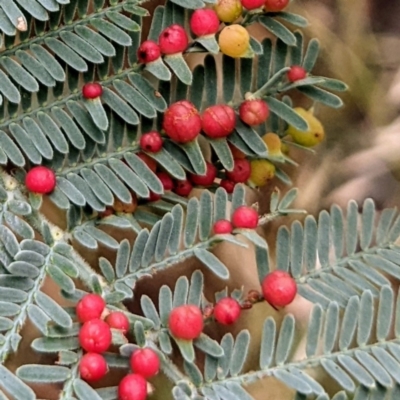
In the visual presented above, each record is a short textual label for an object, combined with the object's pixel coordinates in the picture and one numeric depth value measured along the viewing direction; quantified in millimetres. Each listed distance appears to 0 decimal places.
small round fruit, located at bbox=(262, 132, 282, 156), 274
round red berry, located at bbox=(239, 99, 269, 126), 269
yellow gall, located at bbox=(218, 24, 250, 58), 266
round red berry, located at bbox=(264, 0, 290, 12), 270
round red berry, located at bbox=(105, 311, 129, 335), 260
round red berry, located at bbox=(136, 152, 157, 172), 271
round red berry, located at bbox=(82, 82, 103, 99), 268
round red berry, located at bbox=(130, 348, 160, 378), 258
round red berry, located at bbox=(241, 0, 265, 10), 268
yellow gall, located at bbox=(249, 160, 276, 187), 275
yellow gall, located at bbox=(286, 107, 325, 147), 277
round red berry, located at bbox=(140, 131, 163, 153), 269
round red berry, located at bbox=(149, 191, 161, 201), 272
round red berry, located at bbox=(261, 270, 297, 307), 263
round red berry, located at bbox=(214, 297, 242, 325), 262
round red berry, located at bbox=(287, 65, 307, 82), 270
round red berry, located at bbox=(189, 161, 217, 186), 273
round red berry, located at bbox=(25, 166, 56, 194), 268
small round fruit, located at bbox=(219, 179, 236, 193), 275
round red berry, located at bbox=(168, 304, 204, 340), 259
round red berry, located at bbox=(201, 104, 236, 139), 268
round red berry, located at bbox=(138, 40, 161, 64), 268
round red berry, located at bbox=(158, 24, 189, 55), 267
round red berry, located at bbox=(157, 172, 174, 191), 273
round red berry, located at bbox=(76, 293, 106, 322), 258
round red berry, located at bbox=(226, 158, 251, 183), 273
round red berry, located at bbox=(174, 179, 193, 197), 273
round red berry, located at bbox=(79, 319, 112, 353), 256
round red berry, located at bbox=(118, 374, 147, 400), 257
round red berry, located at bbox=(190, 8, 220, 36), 267
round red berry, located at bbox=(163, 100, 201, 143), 267
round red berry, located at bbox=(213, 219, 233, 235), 267
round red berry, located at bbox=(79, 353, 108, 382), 256
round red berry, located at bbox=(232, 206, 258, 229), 266
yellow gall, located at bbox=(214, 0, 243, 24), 268
